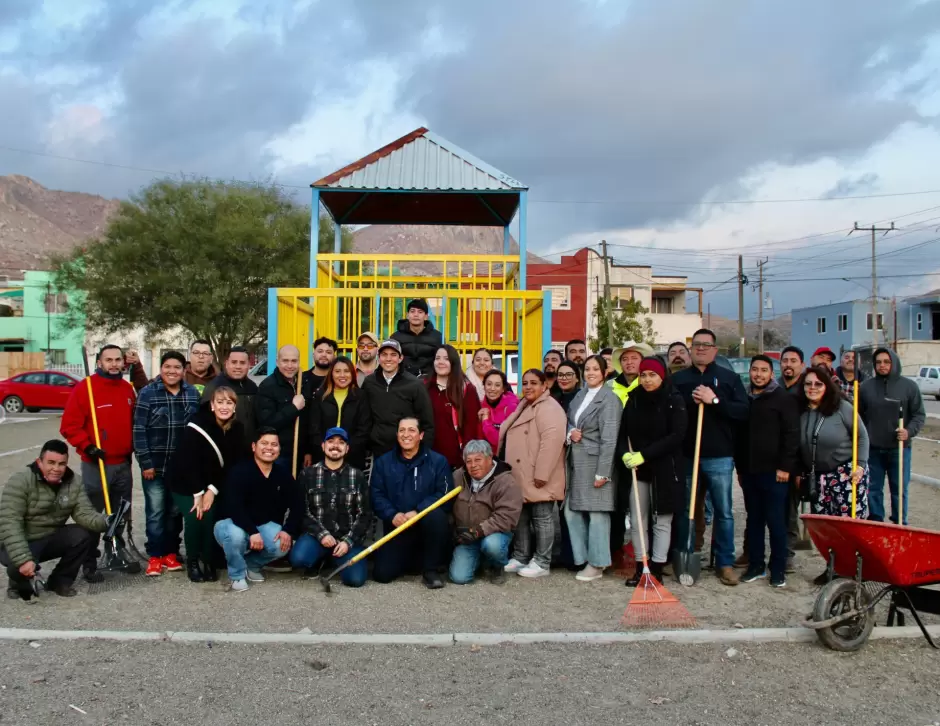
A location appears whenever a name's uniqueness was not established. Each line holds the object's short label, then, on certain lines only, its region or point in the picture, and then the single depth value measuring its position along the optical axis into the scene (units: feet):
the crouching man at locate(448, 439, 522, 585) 20.94
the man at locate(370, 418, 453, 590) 20.92
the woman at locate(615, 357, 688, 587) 20.44
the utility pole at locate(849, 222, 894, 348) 150.92
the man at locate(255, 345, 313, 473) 22.08
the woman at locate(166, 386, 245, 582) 20.48
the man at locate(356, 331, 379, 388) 24.94
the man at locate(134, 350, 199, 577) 21.18
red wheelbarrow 15.24
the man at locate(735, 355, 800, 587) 20.43
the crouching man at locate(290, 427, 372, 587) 20.79
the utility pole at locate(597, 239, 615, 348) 121.80
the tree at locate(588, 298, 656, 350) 135.64
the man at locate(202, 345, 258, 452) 22.21
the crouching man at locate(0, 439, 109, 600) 18.57
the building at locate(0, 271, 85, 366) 164.66
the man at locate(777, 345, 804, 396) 23.44
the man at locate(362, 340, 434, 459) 22.06
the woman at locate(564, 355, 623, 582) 21.16
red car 81.20
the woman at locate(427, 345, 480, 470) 22.91
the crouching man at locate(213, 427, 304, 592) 20.04
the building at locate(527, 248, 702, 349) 160.56
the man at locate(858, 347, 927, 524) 24.89
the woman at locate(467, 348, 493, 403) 24.34
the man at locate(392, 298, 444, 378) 26.13
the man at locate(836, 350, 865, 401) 28.53
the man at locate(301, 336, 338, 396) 23.45
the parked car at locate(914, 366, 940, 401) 121.70
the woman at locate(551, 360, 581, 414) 24.17
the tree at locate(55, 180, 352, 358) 79.05
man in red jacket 21.40
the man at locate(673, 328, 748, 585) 20.83
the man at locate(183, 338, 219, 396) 22.71
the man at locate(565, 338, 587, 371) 27.58
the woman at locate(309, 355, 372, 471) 22.29
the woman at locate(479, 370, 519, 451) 23.50
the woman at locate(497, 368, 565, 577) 21.59
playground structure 29.30
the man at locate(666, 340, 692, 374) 26.71
